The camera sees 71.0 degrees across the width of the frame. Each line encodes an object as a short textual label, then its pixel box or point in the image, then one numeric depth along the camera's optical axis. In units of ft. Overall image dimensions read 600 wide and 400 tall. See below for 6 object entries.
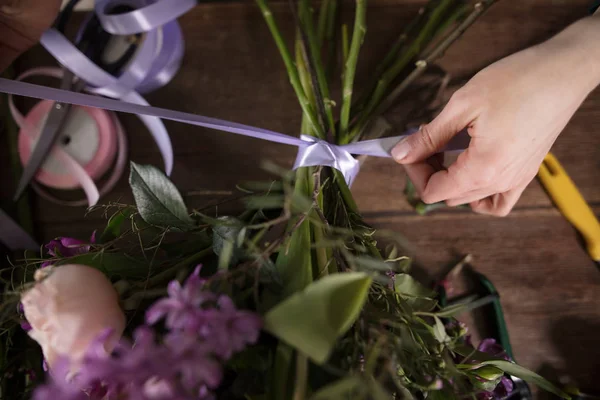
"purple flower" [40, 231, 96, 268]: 1.10
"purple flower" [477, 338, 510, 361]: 1.49
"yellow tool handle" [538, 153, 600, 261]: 1.69
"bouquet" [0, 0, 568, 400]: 0.64
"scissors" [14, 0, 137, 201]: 1.77
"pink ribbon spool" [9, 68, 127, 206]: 1.83
